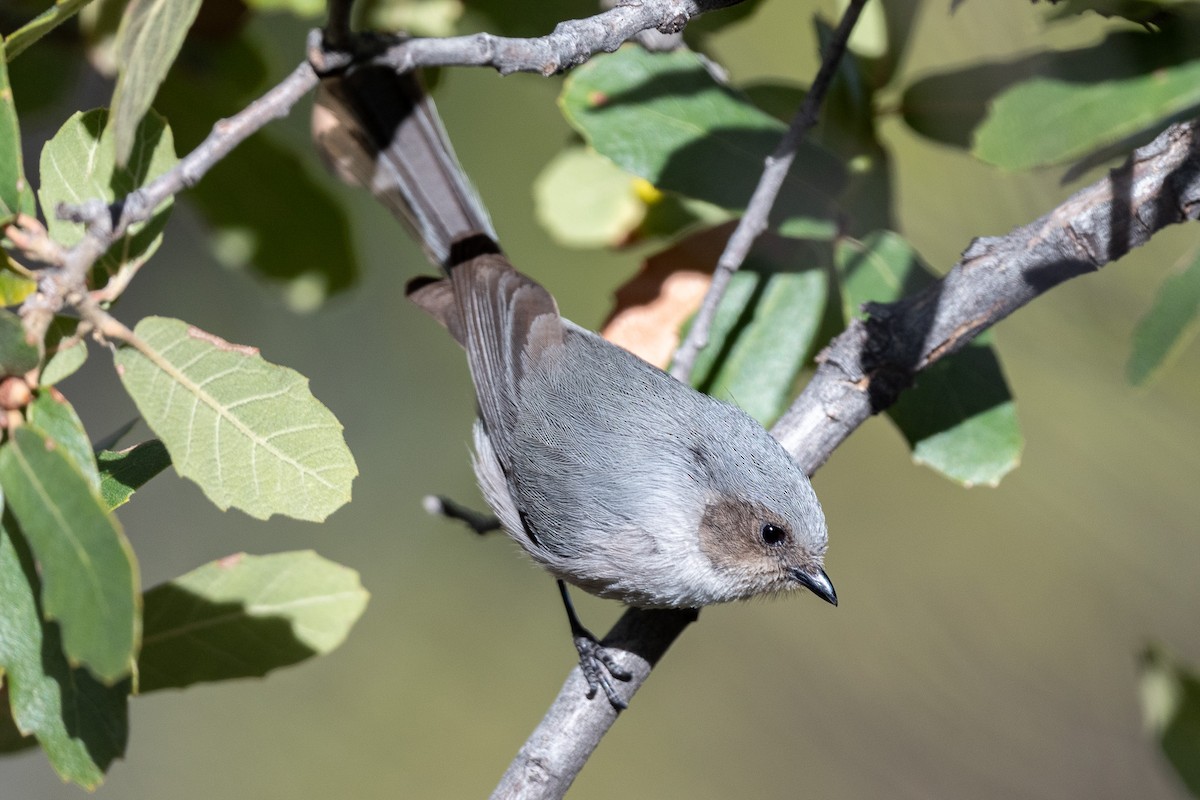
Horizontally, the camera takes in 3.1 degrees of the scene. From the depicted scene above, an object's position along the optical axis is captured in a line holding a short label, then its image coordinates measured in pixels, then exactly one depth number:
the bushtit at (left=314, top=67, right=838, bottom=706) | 2.97
